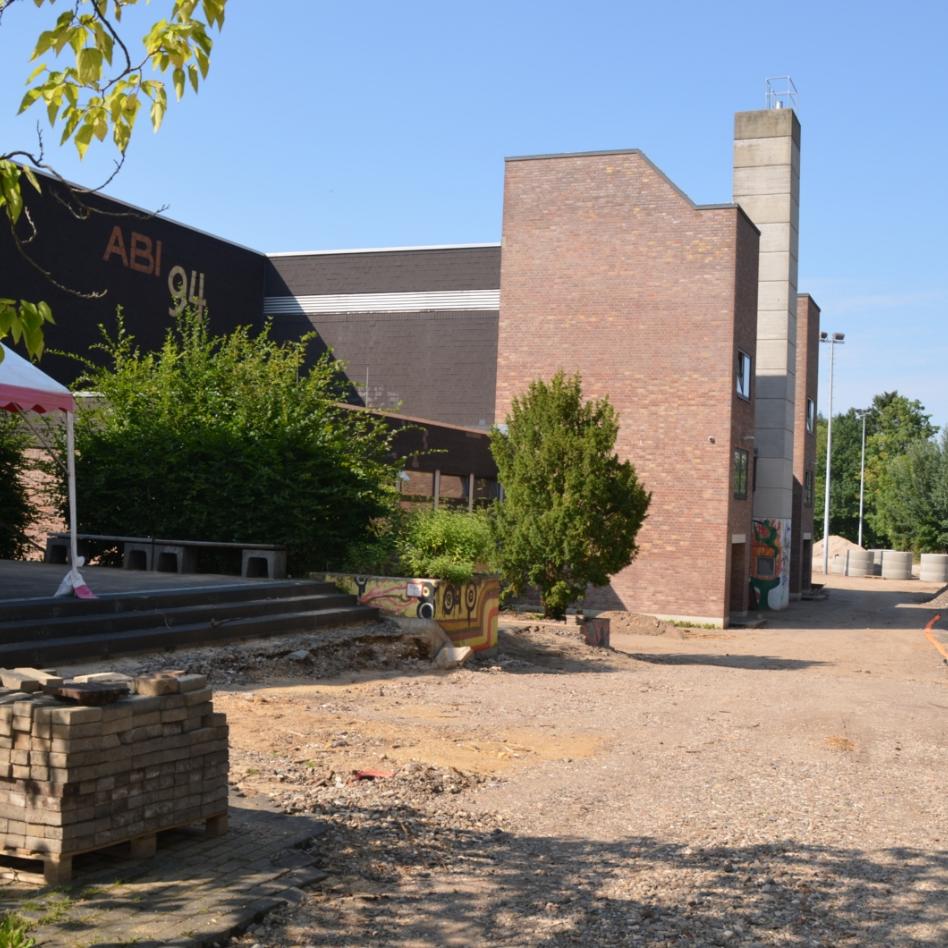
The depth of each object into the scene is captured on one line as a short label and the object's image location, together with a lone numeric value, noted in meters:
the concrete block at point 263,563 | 17.05
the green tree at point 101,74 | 5.09
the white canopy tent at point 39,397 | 12.05
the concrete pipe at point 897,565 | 64.19
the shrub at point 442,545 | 16.92
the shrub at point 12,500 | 19.20
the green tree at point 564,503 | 21.12
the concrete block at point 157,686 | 6.04
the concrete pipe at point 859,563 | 67.19
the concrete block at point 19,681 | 5.93
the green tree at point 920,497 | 64.94
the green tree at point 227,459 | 18.27
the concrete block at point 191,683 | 6.13
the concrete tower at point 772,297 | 36.97
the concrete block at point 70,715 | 5.51
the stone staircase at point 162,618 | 11.48
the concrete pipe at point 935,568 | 61.72
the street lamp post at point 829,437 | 62.46
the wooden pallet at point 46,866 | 5.50
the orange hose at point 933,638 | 25.34
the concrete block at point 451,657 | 15.55
